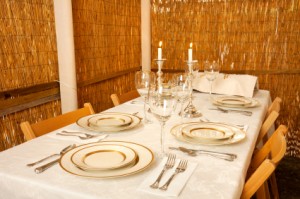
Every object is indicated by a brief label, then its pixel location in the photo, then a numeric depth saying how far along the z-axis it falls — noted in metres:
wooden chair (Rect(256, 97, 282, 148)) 1.41
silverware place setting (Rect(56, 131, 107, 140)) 1.10
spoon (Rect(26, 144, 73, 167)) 0.87
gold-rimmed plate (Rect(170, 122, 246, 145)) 1.03
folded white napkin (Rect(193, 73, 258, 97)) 1.92
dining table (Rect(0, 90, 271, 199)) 0.72
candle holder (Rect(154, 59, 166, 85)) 1.51
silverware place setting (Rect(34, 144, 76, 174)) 0.82
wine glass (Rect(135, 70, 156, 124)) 1.37
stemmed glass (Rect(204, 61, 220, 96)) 1.69
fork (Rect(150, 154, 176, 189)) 0.75
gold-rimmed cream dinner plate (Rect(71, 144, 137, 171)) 0.82
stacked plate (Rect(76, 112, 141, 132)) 1.17
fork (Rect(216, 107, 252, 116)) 1.49
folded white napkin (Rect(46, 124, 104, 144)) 1.07
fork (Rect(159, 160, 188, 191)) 0.74
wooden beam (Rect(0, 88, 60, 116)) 1.68
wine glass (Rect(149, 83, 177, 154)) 0.89
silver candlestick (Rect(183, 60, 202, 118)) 1.44
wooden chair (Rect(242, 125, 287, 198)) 1.00
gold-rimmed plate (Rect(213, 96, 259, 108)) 1.60
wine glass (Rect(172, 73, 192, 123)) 1.25
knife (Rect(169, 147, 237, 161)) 0.93
